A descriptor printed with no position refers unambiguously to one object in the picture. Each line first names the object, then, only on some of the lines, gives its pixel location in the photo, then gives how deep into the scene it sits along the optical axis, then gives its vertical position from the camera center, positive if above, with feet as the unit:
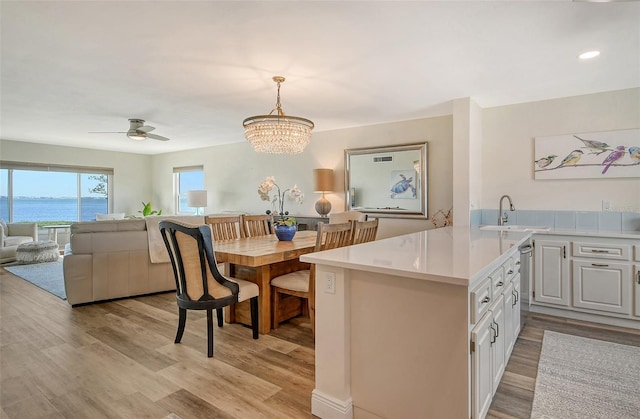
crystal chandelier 10.42 +2.38
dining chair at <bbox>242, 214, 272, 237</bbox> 12.83 -0.68
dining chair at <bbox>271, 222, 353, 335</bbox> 8.37 -2.05
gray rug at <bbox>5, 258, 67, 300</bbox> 14.52 -3.26
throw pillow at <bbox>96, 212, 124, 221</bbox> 22.88 -0.54
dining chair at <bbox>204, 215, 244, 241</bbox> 11.64 -0.67
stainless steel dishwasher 8.63 -1.85
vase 11.17 -0.81
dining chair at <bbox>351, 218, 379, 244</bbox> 9.35 -0.70
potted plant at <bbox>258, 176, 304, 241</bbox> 11.19 -0.55
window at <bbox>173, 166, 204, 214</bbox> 26.35 +1.89
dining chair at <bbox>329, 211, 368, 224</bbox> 14.48 -0.42
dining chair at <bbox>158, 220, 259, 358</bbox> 8.10 -1.59
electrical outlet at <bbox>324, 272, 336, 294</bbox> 5.89 -1.31
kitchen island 4.83 -1.93
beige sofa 12.31 -2.02
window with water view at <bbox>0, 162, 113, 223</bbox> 22.49 +1.15
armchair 19.22 -1.69
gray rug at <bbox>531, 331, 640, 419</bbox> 6.28 -3.72
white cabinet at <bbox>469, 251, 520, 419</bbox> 4.97 -2.14
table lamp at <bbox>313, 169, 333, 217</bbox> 17.60 +1.24
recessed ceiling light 8.70 +3.91
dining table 8.86 -1.39
